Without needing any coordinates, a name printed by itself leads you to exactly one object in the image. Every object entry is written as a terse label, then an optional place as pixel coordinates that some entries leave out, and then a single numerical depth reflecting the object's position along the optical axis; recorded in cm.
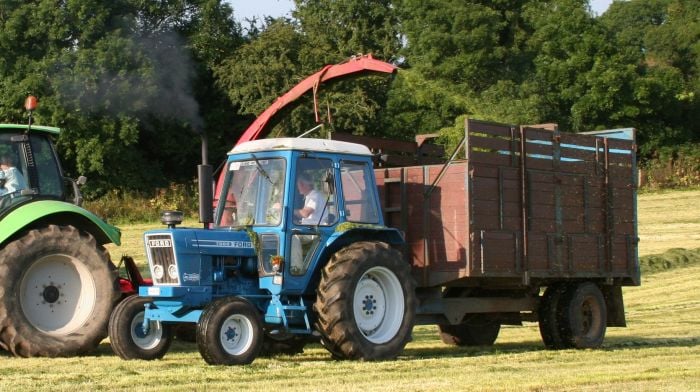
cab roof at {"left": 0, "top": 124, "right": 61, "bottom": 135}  1291
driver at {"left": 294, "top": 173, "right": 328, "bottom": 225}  1161
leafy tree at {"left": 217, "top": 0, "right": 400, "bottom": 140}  3878
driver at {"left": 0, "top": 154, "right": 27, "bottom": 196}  1275
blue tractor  1122
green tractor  1205
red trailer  1258
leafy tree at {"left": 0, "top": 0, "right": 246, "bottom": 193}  3684
